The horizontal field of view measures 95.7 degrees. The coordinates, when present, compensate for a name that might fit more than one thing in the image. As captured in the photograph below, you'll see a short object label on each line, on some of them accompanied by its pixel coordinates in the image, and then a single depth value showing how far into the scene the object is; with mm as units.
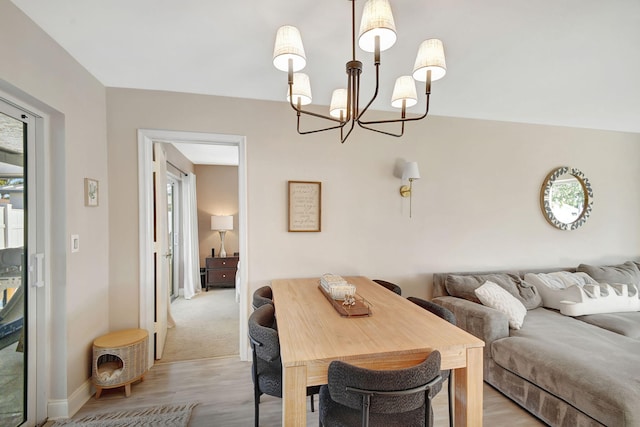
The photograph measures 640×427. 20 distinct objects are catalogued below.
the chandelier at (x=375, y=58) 1140
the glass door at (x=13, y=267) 1660
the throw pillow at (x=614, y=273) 3156
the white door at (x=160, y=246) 2754
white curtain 5086
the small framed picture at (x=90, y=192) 2154
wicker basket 2139
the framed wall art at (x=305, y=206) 2812
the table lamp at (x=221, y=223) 5695
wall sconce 2904
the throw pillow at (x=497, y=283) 2807
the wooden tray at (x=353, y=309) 1662
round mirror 3479
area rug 1879
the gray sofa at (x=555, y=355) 1628
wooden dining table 1196
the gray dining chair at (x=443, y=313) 1578
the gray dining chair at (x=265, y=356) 1474
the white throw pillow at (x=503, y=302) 2443
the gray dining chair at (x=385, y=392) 1101
